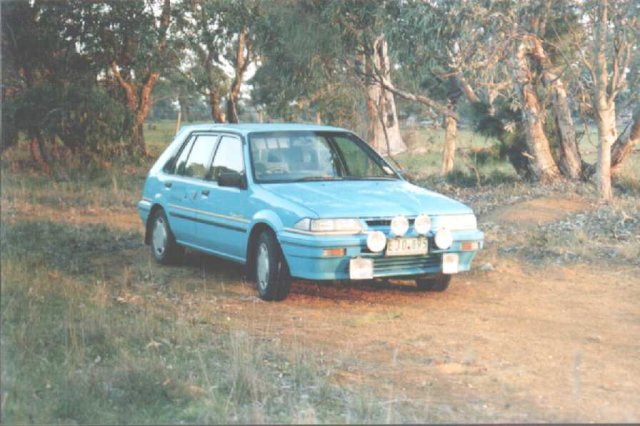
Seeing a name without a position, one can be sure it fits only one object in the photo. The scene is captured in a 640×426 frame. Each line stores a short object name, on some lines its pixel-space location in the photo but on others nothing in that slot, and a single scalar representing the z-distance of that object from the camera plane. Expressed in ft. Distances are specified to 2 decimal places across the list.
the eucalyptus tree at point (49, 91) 67.21
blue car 26.03
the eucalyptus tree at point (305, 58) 61.57
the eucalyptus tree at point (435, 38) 51.11
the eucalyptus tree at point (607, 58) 49.06
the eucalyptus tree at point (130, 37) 75.97
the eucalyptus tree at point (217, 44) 74.74
